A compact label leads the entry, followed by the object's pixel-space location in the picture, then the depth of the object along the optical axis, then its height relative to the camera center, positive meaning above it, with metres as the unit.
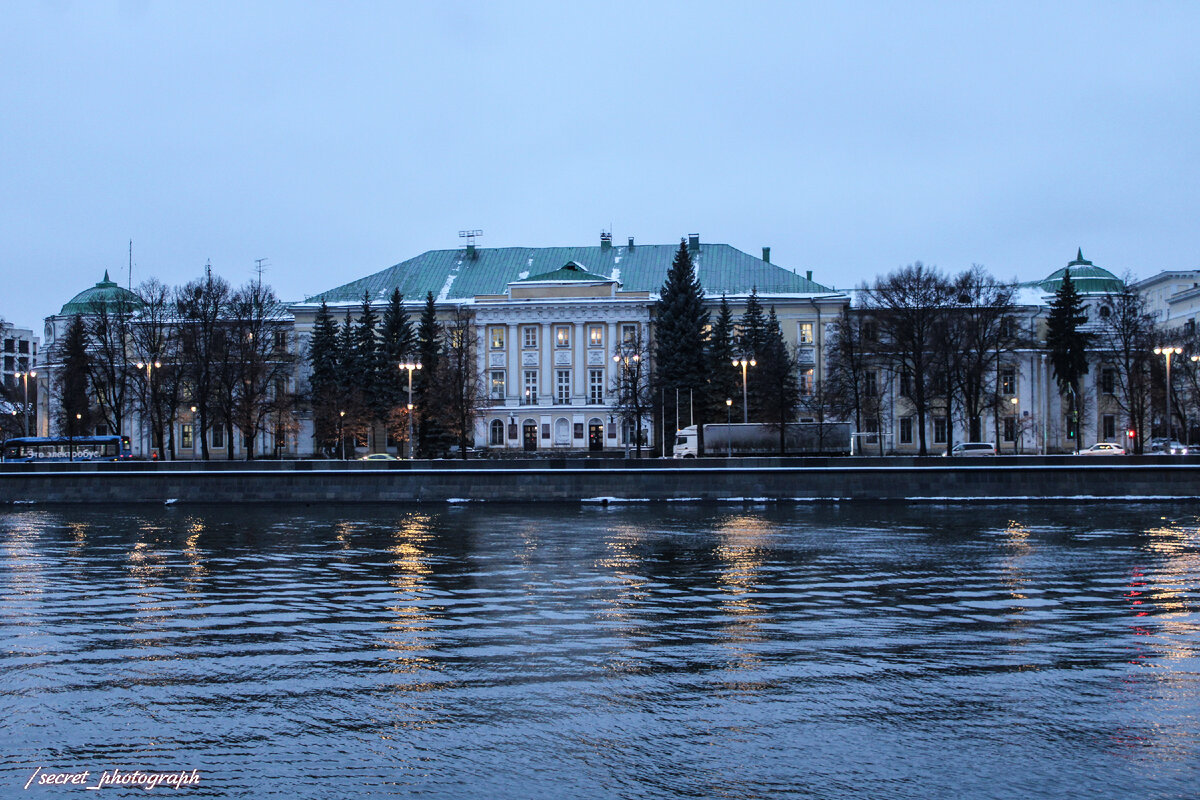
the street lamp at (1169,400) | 58.83 +1.62
